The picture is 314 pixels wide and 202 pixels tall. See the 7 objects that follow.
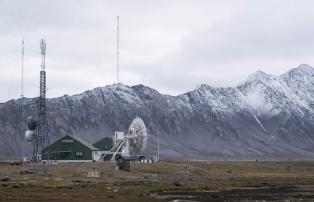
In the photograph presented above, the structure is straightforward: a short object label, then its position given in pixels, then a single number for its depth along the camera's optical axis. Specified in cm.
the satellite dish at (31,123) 17412
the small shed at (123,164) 13438
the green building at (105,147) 17988
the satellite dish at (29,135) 17512
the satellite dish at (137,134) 17225
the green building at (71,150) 17900
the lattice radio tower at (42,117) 16475
